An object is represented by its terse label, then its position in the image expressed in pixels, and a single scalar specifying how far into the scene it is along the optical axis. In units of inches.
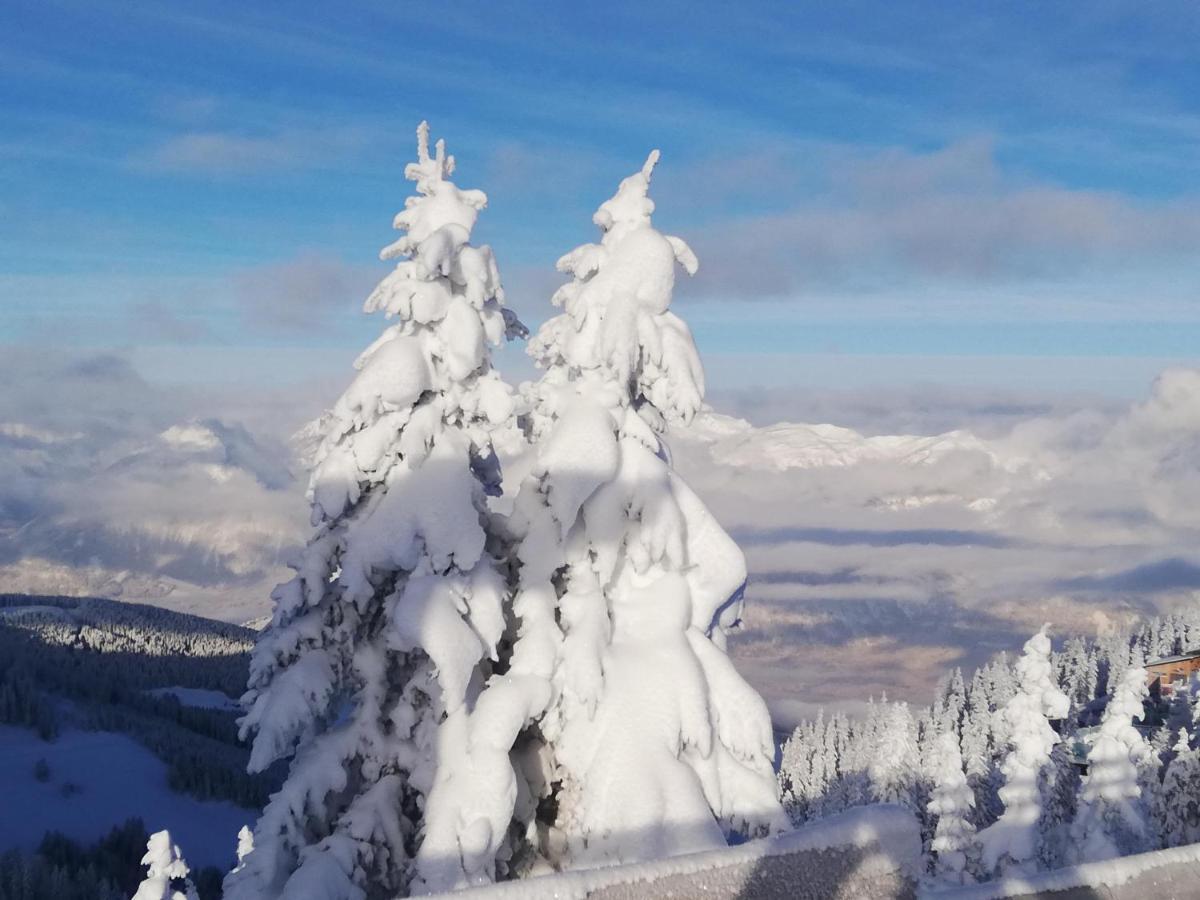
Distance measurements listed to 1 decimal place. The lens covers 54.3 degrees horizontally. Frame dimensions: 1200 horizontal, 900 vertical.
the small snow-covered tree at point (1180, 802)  1425.9
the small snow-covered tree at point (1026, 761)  1187.3
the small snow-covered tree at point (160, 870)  776.3
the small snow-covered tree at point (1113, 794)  1208.2
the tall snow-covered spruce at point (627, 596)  552.4
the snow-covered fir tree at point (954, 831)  1289.4
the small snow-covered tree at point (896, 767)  2191.2
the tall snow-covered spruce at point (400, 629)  545.6
